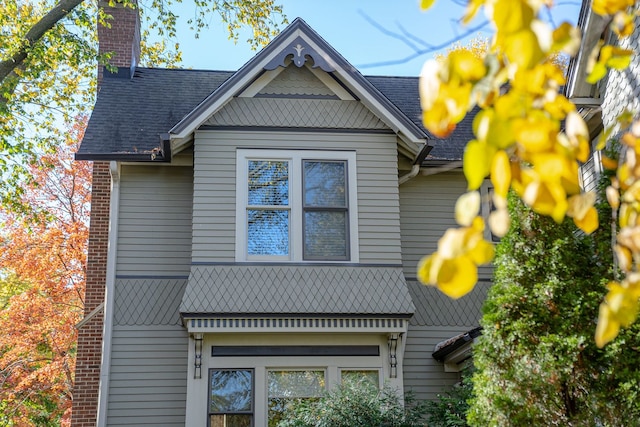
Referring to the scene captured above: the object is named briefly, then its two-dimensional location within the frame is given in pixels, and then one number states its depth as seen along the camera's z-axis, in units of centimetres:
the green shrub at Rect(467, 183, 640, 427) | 671
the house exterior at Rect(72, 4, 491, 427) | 1186
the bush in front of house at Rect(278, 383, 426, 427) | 1025
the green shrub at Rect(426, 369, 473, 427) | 1054
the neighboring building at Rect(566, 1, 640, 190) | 888
